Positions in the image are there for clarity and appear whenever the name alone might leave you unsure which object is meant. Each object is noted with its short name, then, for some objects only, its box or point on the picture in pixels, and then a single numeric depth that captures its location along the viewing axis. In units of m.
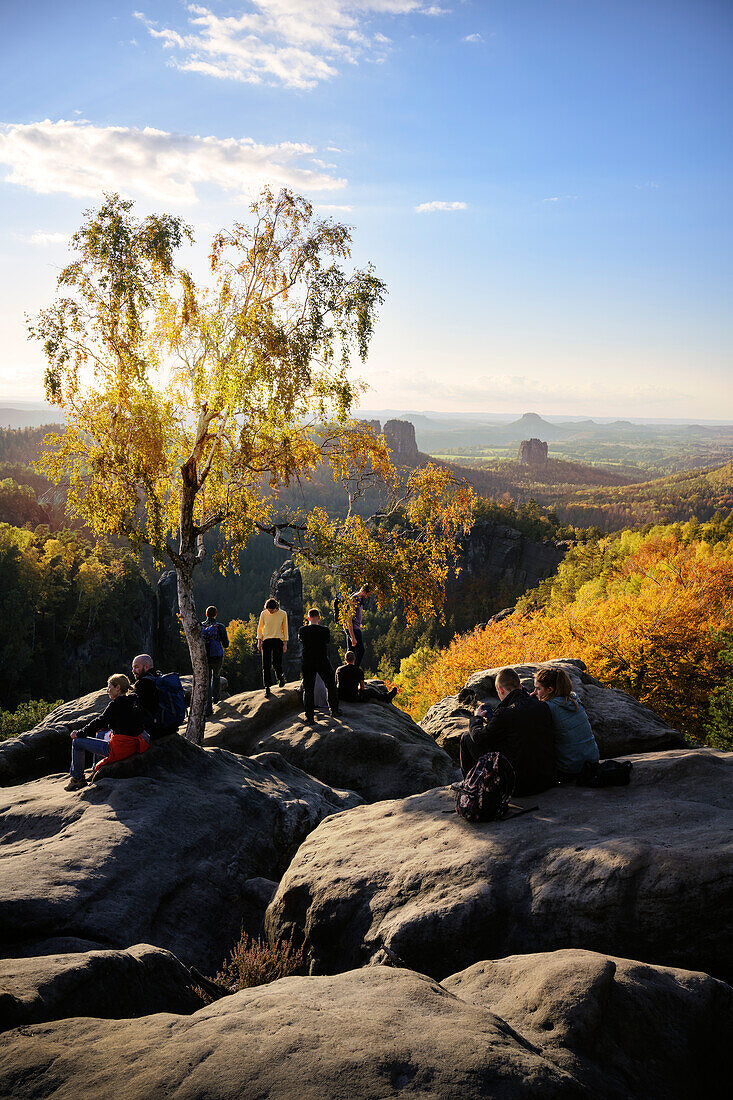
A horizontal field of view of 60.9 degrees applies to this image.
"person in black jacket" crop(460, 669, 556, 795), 7.73
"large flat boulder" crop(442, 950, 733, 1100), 4.12
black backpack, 7.36
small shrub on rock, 6.69
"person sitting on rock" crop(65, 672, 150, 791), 9.55
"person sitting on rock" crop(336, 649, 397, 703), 16.12
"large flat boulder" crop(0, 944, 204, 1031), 4.61
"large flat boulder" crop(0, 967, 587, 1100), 3.59
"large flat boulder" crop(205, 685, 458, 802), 13.73
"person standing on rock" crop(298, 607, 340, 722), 14.20
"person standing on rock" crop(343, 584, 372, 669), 15.80
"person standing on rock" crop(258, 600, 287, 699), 17.03
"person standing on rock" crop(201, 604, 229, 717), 18.50
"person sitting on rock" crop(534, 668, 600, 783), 8.07
